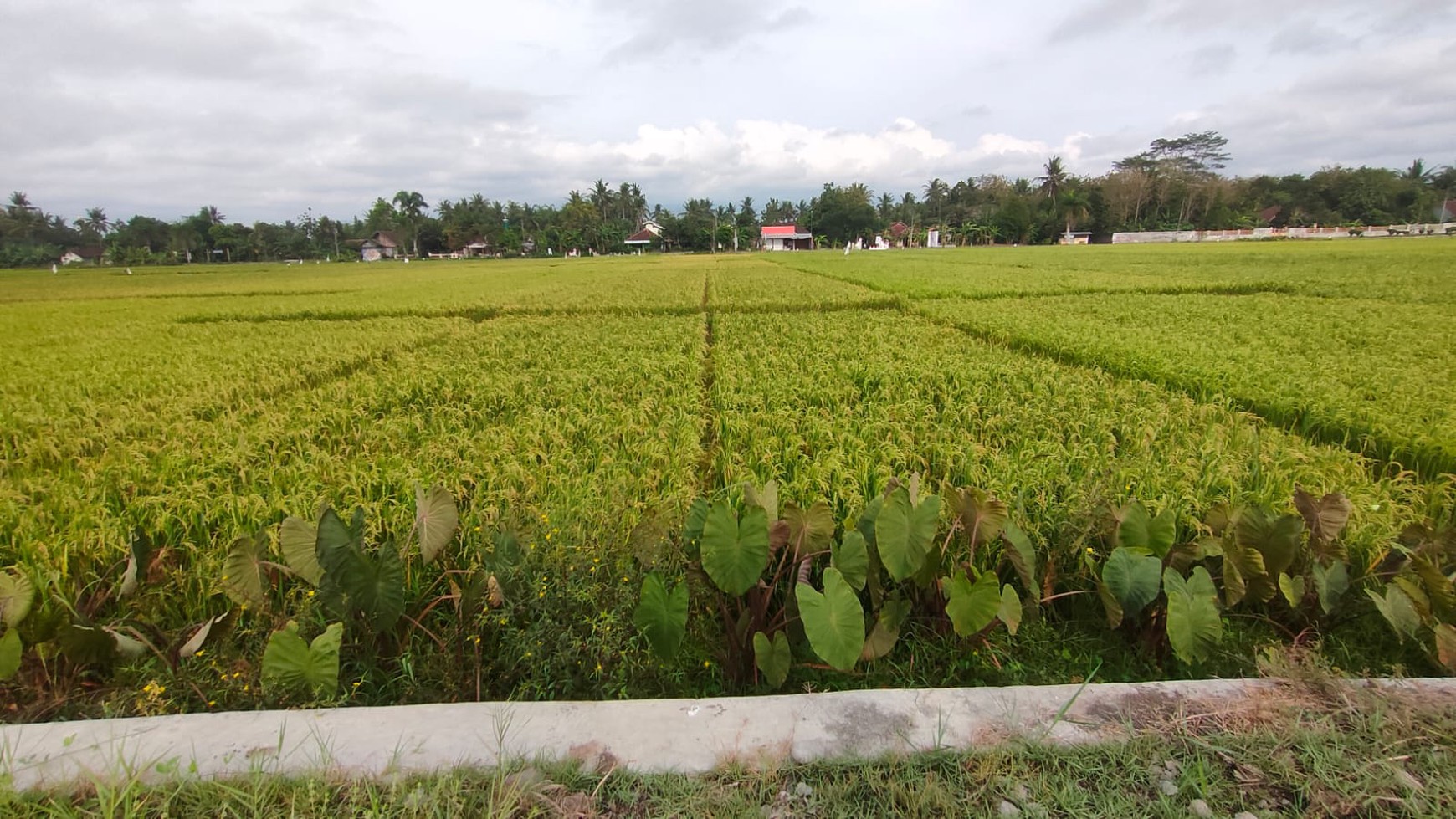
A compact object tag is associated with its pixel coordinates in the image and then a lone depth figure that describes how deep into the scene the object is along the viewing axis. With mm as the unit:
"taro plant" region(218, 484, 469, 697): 1727
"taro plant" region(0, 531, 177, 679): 1808
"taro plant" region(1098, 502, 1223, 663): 1875
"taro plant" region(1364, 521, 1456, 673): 1843
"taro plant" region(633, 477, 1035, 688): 1808
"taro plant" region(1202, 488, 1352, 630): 2051
